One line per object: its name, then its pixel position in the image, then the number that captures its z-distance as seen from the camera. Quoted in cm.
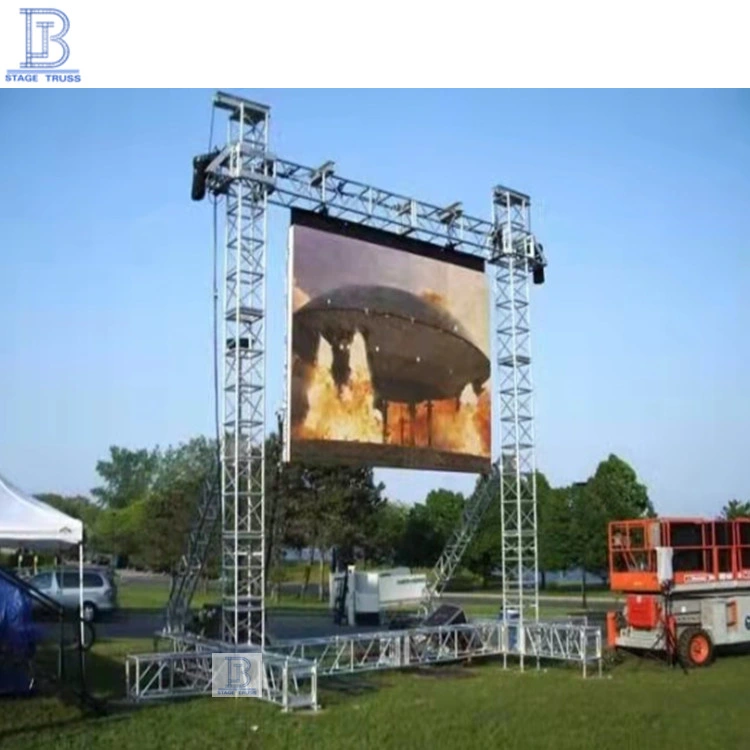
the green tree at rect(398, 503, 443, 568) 3036
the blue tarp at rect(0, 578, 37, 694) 898
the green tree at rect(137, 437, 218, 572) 2783
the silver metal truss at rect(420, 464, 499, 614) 1322
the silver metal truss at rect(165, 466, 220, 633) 1053
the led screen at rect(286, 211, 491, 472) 1081
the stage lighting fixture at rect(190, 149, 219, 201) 1038
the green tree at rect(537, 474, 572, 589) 2811
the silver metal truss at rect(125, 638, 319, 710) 878
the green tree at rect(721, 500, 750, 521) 2848
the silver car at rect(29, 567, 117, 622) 1828
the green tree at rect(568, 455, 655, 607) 2733
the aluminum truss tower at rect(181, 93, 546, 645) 980
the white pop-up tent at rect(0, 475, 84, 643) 787
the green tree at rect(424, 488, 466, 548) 3169
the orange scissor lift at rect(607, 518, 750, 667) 1233
